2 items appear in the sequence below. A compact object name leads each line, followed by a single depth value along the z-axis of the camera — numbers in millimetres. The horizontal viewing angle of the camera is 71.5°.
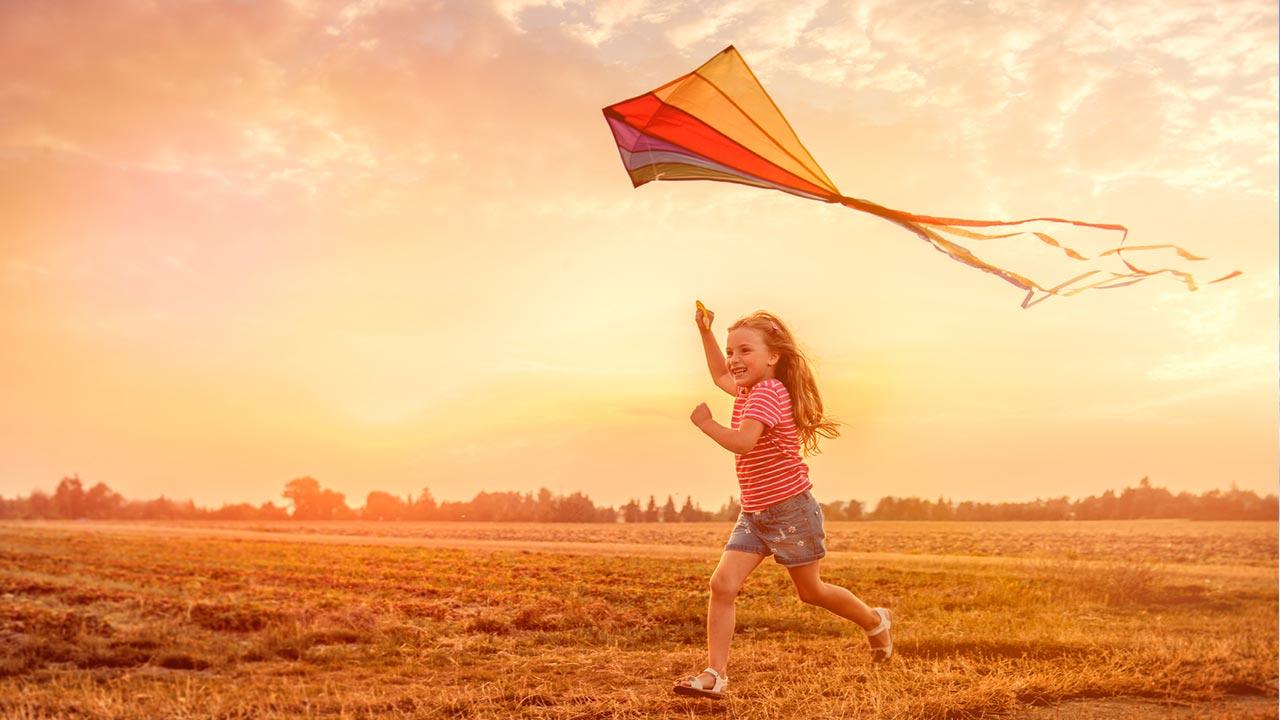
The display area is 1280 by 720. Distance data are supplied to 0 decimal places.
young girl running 5059
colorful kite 5344
